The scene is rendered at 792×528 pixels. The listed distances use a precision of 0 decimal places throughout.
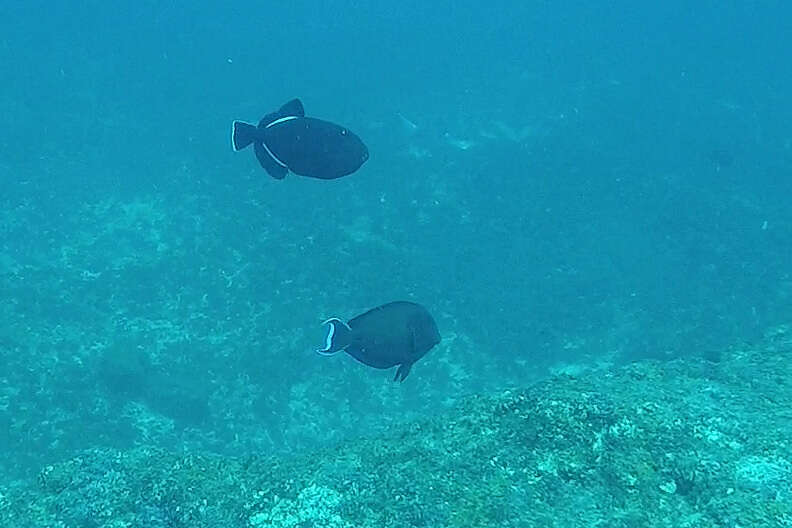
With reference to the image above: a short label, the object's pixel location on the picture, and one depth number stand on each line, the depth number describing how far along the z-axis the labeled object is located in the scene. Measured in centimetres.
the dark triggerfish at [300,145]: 417
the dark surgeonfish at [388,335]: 372
